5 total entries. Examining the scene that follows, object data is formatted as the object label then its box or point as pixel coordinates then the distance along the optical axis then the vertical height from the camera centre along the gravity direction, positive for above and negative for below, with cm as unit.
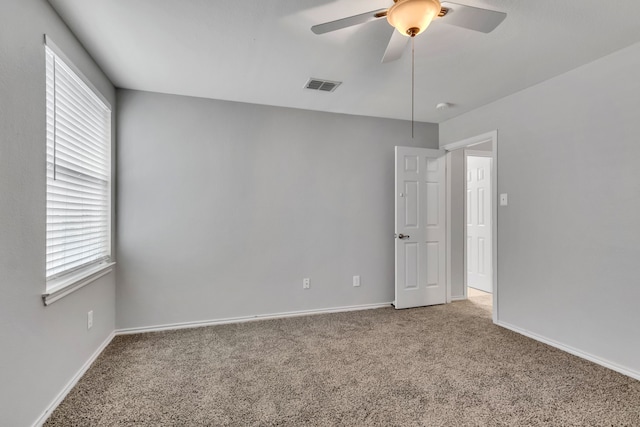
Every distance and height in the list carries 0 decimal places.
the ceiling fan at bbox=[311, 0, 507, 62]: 153 +97
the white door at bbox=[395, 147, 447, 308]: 392 -13
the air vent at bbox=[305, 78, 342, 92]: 293 +122
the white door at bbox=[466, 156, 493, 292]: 489 -10
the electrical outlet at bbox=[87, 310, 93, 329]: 245 -78
